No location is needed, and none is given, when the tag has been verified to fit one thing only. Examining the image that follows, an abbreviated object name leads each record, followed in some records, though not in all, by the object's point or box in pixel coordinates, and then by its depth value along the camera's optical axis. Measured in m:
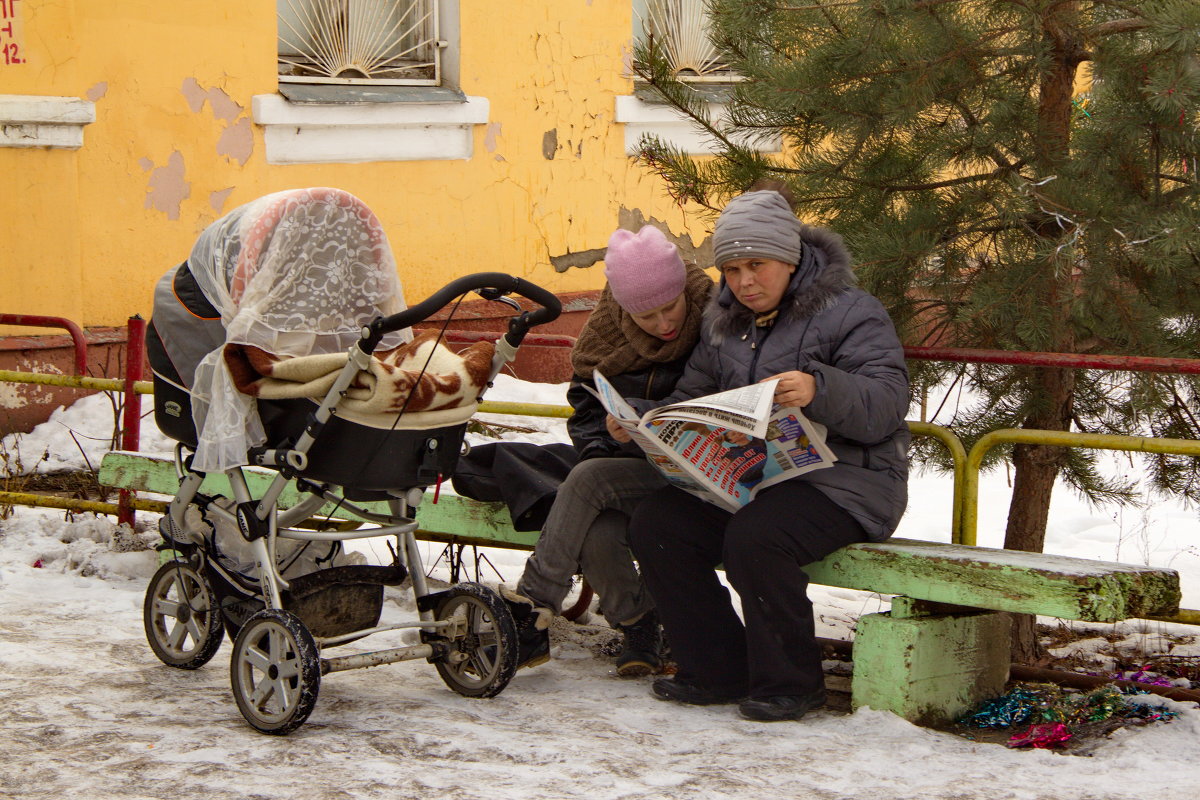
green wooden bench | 7.19
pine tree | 7.80
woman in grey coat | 7.56
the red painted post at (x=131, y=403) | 11.09
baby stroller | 7.42
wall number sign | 13.27
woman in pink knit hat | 8.40
